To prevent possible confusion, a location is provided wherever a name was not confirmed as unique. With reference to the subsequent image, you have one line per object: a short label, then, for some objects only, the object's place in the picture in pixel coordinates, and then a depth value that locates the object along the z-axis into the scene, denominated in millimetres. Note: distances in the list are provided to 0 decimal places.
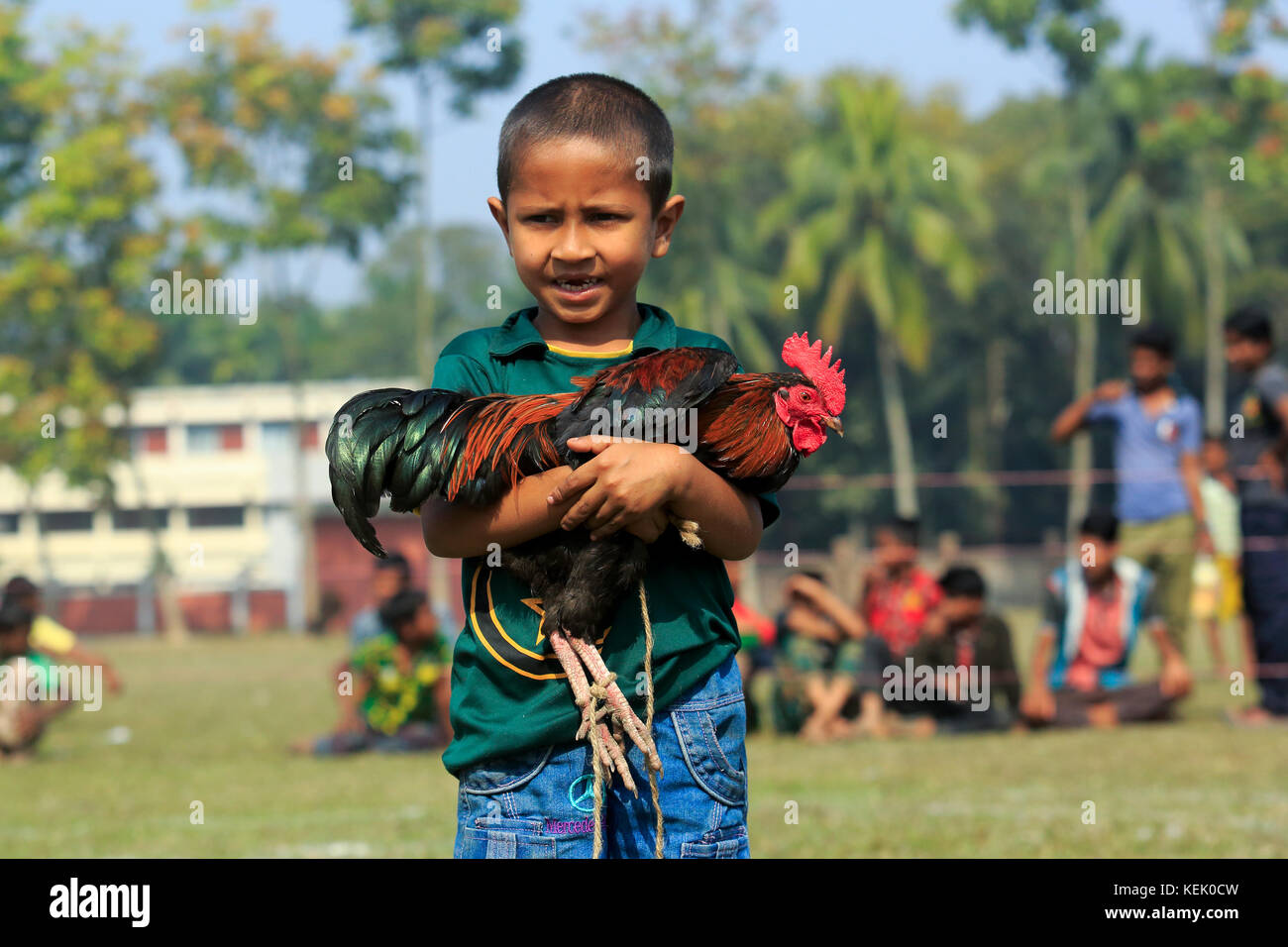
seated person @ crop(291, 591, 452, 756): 9219
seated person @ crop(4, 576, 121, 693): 10422
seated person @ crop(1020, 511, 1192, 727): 9234
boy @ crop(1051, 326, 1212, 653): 9773
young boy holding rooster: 2604
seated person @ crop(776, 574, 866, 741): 9336
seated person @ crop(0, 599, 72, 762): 9305
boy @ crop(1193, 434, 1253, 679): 11859
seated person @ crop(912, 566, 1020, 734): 9312
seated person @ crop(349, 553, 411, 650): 9648
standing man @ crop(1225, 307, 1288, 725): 8742
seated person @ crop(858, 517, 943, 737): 9844
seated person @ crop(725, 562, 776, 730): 9023
